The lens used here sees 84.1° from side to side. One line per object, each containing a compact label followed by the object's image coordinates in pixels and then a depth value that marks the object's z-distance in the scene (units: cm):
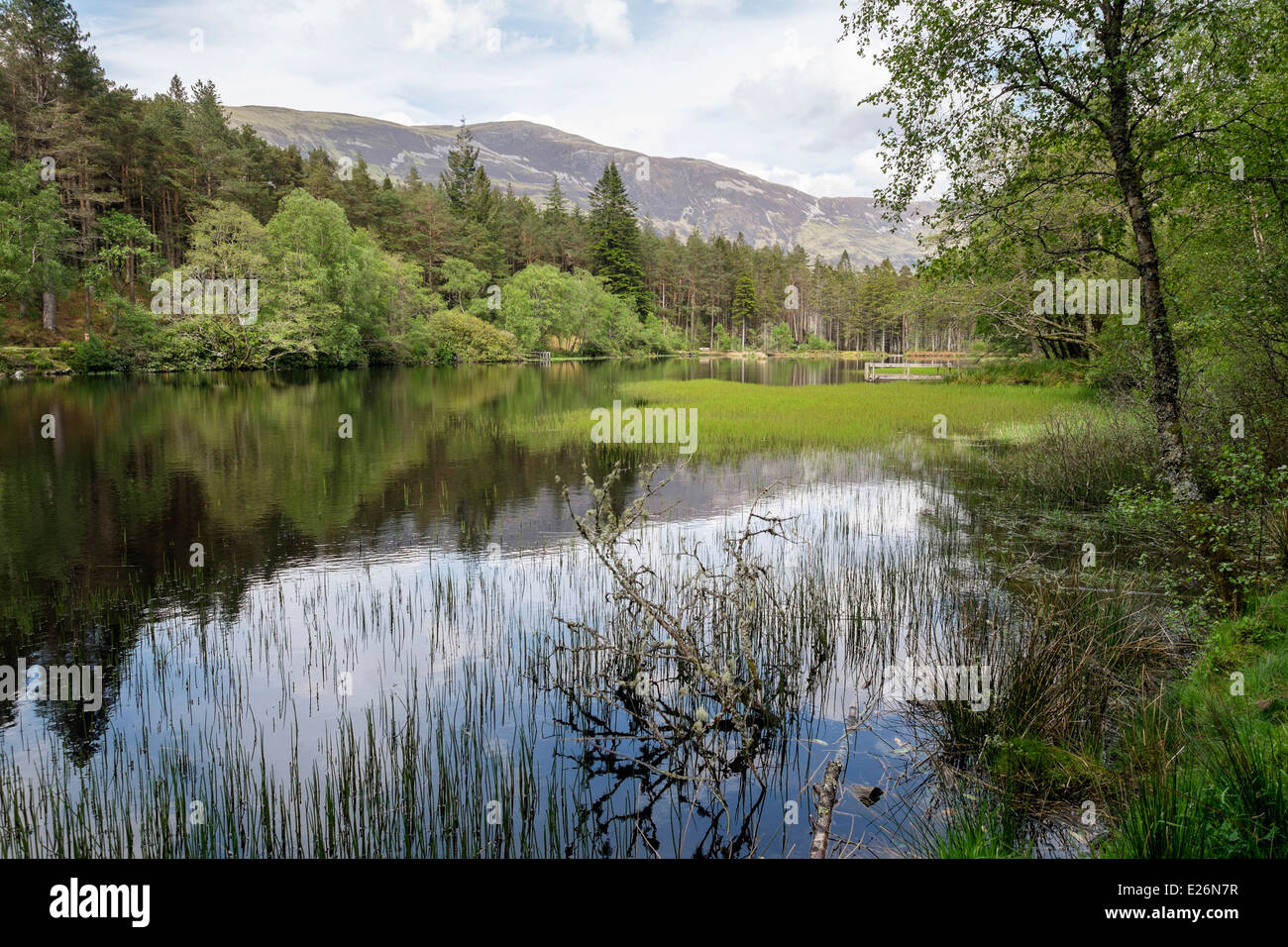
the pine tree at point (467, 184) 11750
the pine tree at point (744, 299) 14725
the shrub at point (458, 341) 8406
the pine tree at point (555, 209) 13325
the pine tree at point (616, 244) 12550
